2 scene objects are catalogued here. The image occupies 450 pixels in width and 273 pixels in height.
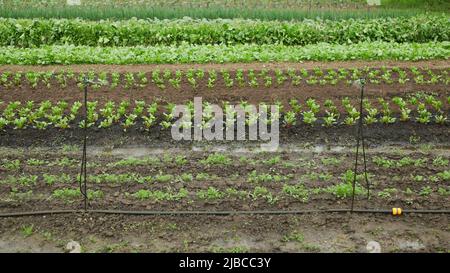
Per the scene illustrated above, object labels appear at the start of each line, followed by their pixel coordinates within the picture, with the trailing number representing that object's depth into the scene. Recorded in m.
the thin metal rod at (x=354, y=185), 6.88
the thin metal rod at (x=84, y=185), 6.88
